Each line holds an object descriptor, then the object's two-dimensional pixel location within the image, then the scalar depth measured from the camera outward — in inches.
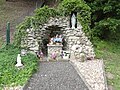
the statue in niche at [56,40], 167.5
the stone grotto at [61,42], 164.4
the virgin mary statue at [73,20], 170.9
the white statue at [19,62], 138.9
